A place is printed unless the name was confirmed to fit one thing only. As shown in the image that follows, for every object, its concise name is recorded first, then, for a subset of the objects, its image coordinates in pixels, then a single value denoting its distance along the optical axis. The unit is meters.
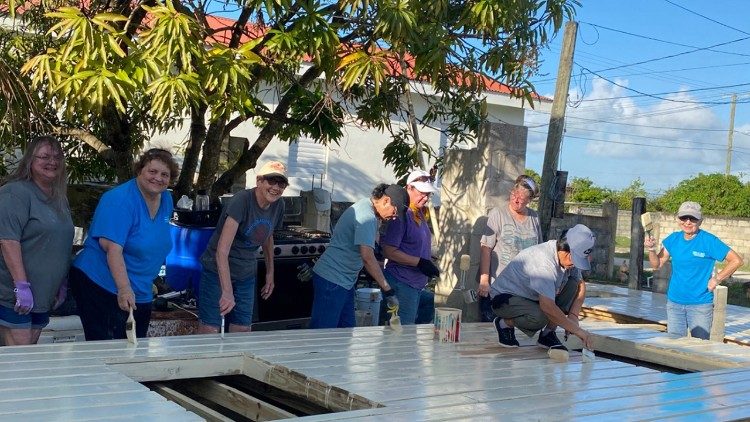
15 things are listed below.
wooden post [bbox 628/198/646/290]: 12.98
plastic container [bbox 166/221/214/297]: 7.40
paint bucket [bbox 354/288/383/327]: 7.64
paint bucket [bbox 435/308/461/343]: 5.36
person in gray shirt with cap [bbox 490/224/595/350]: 5.17
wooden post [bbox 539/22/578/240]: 10.13
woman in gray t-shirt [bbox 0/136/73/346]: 4.58
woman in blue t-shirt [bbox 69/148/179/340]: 4.66
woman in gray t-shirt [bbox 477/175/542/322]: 6.85
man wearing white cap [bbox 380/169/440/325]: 6.57
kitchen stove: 7.43
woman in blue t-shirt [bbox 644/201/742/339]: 7.45
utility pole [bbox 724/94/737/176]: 41.50
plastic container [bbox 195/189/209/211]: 7.67
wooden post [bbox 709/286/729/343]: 7.94
